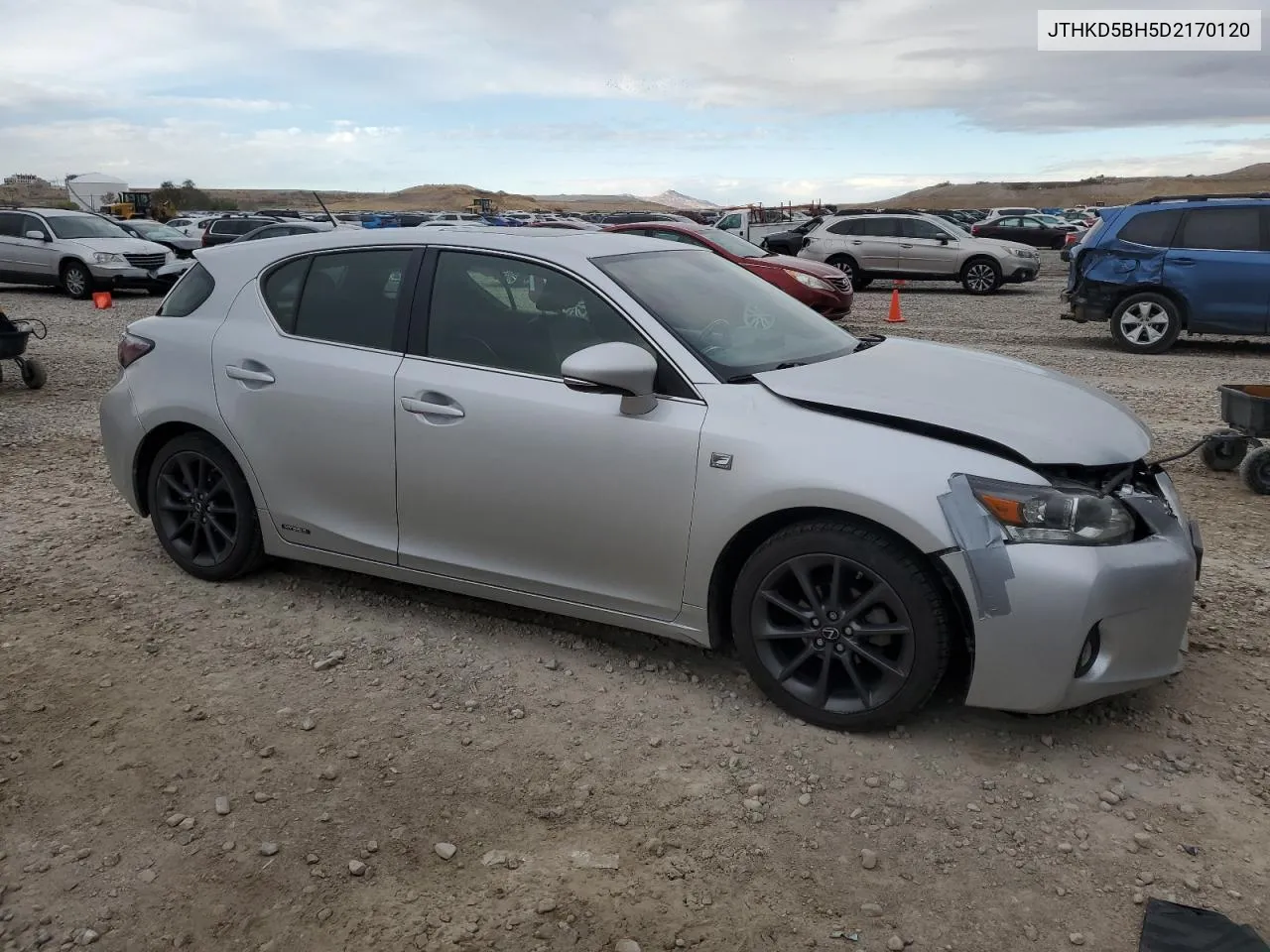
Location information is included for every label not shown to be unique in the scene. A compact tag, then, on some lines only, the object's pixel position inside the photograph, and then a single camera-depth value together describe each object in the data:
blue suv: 11.54
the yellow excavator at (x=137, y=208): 57.06
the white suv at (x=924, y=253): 20.72
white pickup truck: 30.56
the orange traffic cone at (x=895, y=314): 15.56
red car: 14.55
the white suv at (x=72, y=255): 18.98
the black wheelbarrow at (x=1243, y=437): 6.05
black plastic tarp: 2.50
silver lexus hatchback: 3.19
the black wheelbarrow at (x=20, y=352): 9.35
